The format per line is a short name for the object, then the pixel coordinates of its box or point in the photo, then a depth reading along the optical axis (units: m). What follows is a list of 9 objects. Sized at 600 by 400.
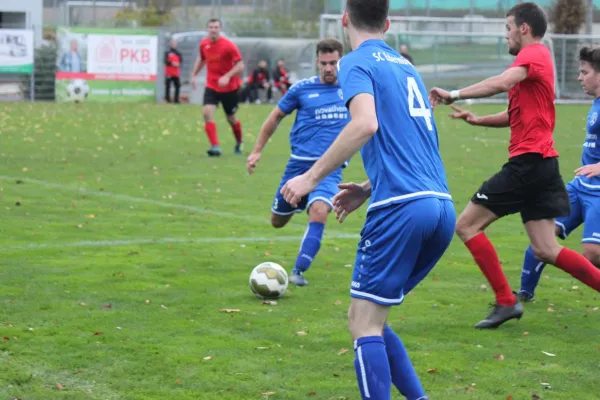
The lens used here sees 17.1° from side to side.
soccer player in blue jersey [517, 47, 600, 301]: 13.71
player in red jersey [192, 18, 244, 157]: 33.87
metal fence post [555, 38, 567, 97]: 67.57
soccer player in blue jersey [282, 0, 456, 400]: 8.50
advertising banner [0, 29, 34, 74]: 64.35
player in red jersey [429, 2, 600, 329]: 12.63
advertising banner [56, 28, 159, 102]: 64.11
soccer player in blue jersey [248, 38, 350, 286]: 15.81
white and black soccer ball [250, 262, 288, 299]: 14.32
